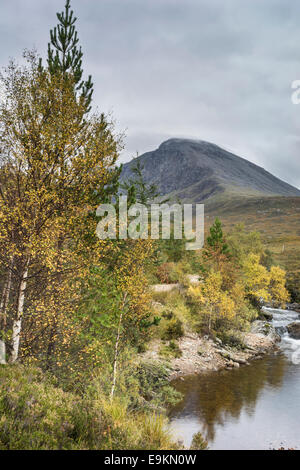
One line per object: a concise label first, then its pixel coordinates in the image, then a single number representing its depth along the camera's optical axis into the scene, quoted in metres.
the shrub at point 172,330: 30.47
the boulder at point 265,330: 39.91
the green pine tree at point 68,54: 15.97
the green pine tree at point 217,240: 51.88
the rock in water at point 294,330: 41.72
